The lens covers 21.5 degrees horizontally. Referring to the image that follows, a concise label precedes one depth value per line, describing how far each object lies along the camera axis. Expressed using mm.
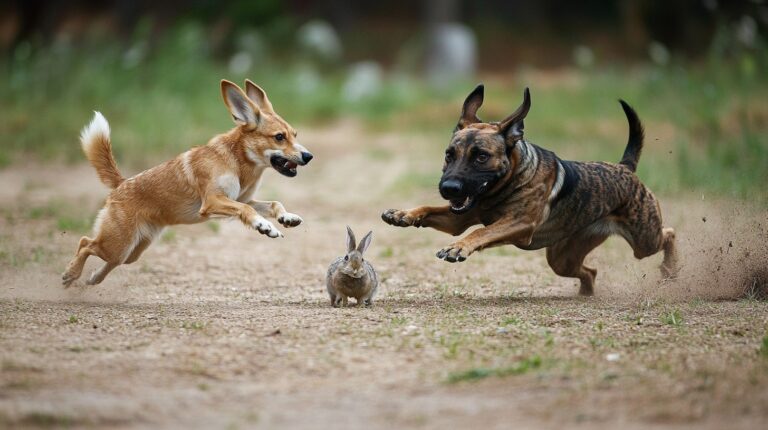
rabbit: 16406
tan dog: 17422
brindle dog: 16422
